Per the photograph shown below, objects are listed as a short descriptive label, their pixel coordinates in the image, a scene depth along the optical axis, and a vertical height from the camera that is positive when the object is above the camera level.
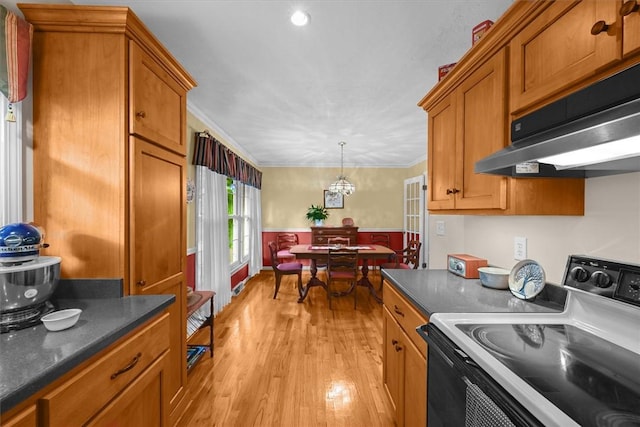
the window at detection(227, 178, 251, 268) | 4.65 -0.18
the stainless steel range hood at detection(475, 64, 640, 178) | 0.67 +0.21
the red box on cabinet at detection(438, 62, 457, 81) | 1.86 +0.95
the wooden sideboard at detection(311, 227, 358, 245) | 5.86 -0.45
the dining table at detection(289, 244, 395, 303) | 4.06 -0.66
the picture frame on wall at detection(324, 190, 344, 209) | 6.32 +0.26
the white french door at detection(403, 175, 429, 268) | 5.14 -0.04
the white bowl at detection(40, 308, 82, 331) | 0.99 -0.39
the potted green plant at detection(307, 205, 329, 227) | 6.02 -0.07
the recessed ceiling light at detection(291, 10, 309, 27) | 1.63 +1.15
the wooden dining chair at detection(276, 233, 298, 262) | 6.07 -0.64
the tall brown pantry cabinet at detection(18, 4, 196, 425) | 1.32 +0.34
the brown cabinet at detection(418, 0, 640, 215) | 0.81 +0.49
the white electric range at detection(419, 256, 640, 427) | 0.63 -0.43
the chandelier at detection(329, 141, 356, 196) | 5.11 +0.45
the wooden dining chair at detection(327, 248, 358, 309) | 3.73 -0.70
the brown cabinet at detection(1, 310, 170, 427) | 0.75 -0.59
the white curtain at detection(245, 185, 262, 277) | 5.55 -0.38
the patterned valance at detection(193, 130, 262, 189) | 3.08 +0.67
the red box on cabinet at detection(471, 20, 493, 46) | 1.48 +0.98
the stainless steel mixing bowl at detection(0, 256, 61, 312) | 1.01 -0.28
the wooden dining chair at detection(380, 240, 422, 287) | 4.31 -0.77
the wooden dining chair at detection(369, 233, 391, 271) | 6.35 -0.62
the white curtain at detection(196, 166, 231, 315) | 3.16 -0.31
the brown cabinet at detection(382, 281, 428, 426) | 1.26 -0.78
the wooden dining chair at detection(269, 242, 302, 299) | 4.22 -0.90
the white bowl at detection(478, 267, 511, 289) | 1.49 -0.36
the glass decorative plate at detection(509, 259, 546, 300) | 1.29 -0.32
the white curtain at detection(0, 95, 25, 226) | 1.22 +0.20
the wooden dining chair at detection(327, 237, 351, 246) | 5.56 -0.59
